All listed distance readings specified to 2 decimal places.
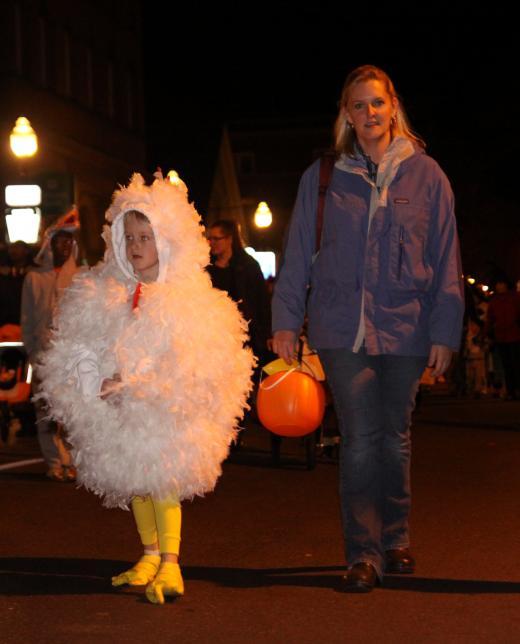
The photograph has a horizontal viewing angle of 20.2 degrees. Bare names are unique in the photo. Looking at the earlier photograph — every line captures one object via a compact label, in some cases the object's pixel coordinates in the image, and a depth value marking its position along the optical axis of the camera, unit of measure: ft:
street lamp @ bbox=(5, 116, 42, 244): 74.69
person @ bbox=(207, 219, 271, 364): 39.34
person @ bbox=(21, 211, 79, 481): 35.29
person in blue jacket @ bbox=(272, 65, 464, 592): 20.75
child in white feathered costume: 19.71
